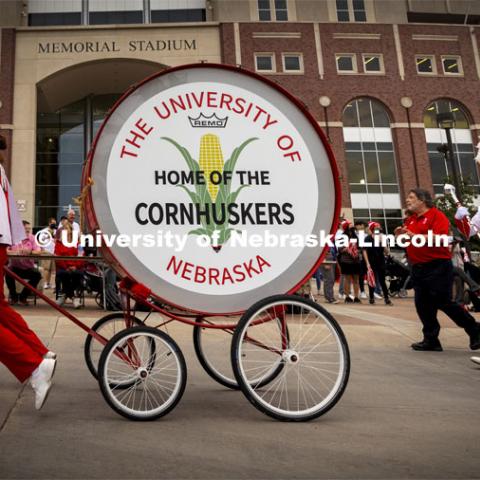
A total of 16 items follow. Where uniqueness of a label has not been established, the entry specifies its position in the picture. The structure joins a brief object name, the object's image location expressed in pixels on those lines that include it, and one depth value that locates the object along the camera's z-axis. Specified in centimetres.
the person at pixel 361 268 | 1048
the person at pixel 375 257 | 1030
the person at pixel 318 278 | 1211
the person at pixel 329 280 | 977
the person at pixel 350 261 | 1012
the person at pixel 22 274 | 843
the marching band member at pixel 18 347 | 268
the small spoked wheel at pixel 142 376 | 258
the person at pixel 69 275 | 841
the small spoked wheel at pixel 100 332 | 338
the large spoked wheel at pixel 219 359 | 328
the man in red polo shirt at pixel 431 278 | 506
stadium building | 2825
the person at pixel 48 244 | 1036
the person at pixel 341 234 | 1039
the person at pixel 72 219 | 786
